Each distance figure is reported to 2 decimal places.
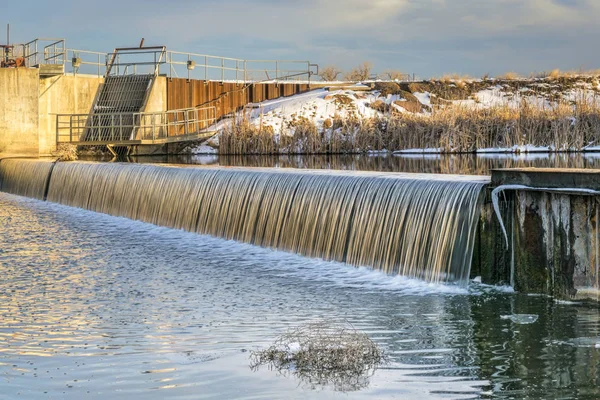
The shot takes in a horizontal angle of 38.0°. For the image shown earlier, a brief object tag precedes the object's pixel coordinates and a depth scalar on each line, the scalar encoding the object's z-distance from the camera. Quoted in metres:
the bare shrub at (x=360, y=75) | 67.64
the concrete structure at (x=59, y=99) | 36.00
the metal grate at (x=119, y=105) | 37.78
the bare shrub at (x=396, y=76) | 61.16
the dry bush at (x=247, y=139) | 38.25
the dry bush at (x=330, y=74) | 72.81
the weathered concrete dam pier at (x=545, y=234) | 10.52
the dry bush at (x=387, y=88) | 48.94
